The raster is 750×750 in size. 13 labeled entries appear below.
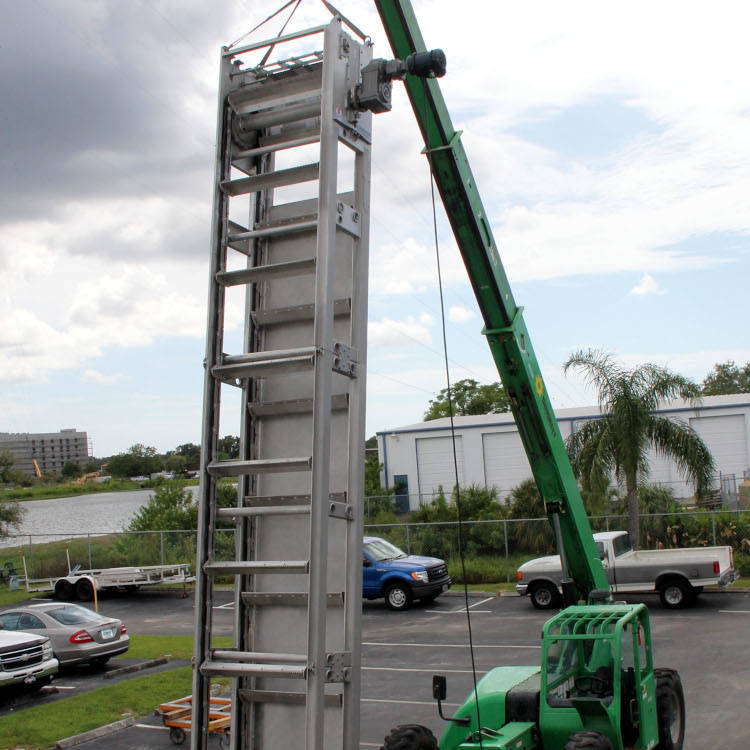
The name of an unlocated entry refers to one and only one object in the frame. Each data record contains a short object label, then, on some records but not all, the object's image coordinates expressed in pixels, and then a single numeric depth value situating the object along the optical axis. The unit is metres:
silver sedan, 16.67
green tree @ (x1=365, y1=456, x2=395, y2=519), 39.22
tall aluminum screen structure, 4.81
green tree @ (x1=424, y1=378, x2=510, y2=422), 88.69
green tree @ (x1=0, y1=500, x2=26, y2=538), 34.53
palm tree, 22.39
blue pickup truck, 22.73
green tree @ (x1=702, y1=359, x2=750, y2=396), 118.69
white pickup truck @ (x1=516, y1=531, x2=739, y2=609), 19.75
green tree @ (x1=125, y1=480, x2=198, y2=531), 33.78
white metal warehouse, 43.91
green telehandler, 7.79
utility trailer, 27.39
